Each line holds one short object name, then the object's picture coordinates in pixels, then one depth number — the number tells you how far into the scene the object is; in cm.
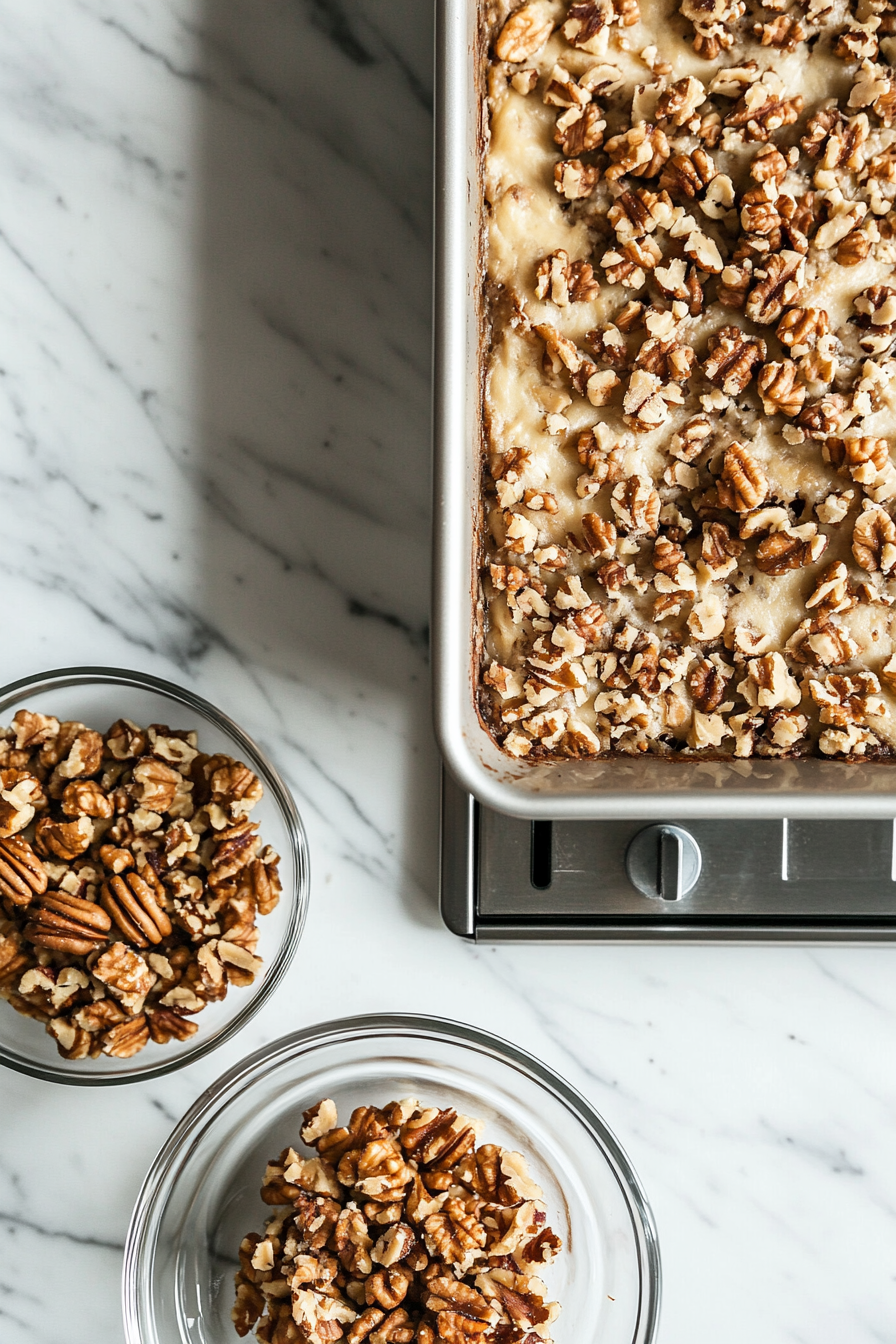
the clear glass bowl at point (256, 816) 83
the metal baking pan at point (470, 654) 66
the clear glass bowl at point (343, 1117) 82
